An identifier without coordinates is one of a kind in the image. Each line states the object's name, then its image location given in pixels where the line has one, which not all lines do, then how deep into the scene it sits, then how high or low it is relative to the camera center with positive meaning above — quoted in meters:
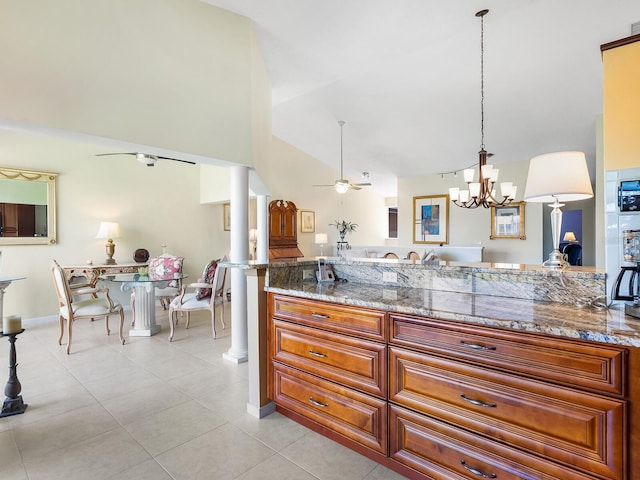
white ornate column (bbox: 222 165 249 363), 3.61 -0.12
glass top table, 4.48 -0.88
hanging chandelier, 3.70 +0.63
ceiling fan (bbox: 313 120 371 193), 6.55 +1.08
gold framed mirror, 4.80 +0.51
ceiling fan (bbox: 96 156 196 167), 3.83 +0.96
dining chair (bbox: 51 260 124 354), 3.82 -0.80
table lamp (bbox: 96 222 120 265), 5.38 +0.10
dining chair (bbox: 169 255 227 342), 4.34 -0.78
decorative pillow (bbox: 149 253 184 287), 5.27 -0.41
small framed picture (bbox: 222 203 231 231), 7.27 +0.54
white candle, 2.47 -0.64
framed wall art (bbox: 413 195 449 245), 8.05 +0.47
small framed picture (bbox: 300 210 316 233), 8.63 +0.47
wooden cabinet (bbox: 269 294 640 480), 1.24 -0.74
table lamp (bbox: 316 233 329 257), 8.86 -0.01
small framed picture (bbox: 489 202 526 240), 7.04 +0.35
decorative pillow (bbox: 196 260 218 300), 4.53 -0.54
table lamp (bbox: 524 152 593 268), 1.70 +0.31
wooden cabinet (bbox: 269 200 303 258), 6.10 +0.18
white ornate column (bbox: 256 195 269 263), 5.26 +0.19
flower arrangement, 9.55 +0.33
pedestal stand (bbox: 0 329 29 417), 2.50 -1.19
